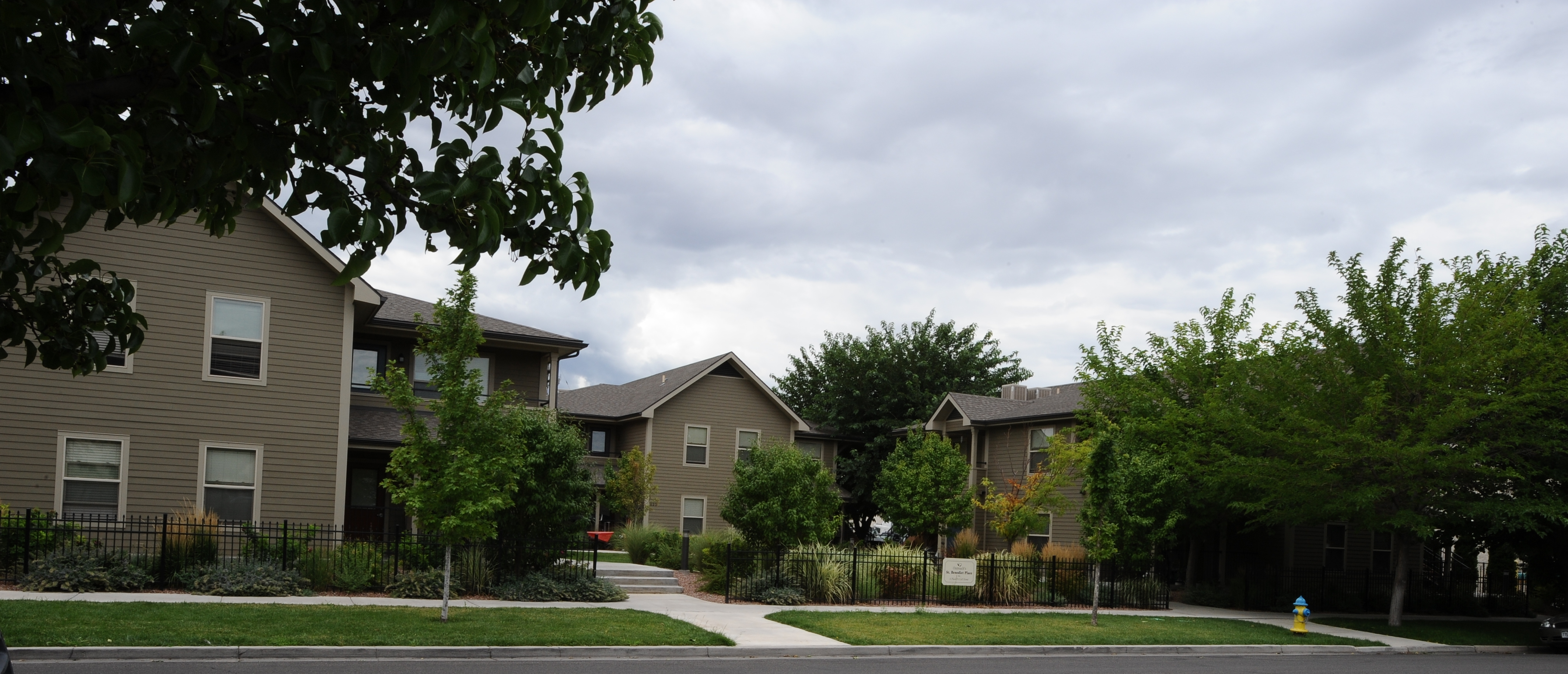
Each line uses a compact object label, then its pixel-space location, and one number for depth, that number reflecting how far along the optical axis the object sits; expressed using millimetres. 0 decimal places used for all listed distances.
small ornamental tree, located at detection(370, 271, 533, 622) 17000
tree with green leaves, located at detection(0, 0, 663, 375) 3691
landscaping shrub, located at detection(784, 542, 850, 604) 23469
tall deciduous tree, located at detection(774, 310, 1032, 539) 52906
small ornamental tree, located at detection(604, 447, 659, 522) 37875
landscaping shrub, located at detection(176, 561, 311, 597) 18719
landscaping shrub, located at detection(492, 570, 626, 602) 20719
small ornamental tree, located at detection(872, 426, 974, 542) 32219
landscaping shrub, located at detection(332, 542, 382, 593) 20031
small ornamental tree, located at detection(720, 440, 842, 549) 24688
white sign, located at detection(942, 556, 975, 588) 23672
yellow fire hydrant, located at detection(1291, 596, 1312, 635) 22266
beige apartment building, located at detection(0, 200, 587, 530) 21062
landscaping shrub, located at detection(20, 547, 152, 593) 17984
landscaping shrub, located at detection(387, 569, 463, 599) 19828
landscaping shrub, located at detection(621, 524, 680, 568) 29891
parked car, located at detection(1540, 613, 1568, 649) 22297
